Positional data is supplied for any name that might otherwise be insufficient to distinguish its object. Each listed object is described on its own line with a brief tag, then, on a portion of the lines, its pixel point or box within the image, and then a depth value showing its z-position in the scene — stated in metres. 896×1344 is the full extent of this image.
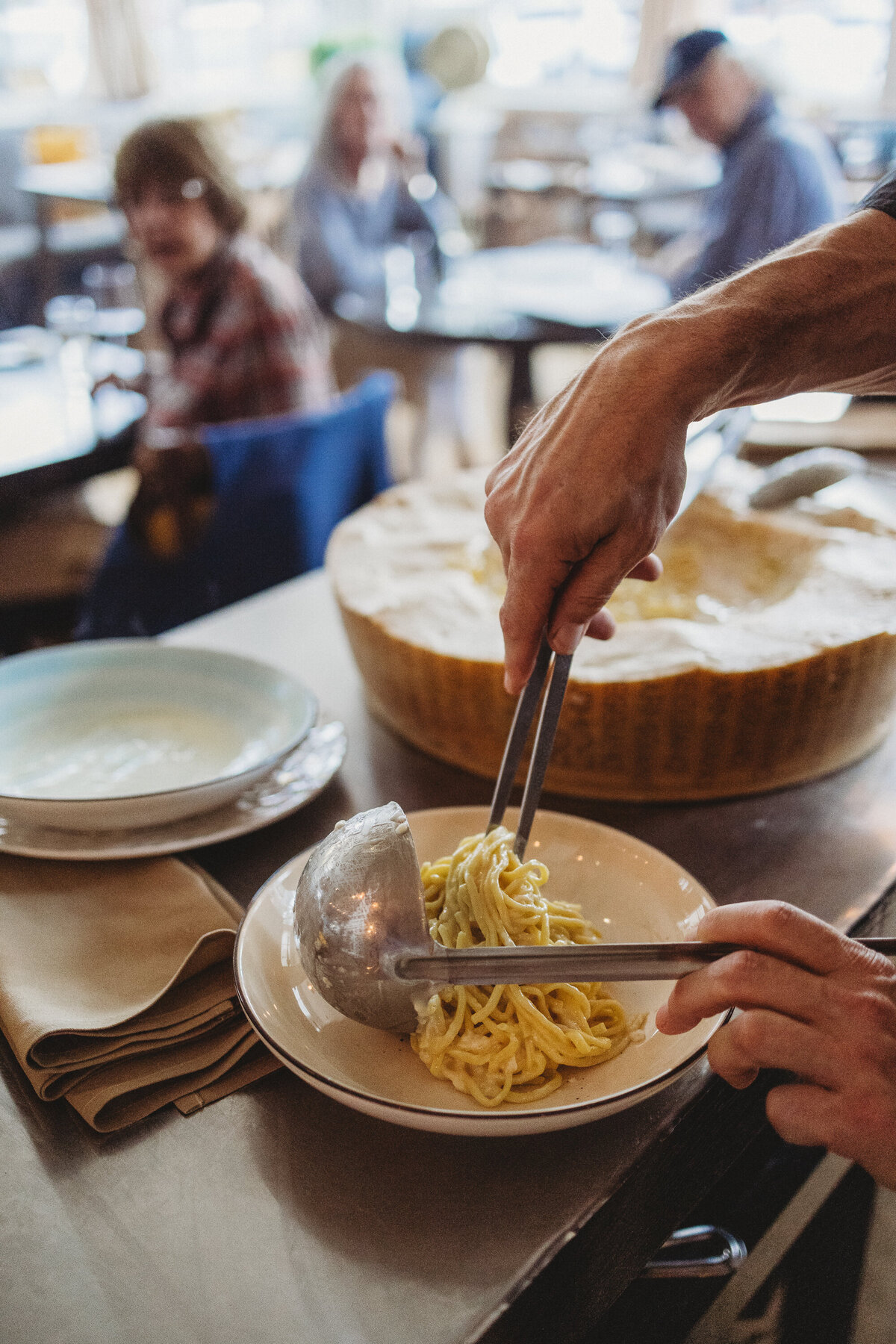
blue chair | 1.93
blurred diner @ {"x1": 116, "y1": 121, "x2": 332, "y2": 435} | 2.24
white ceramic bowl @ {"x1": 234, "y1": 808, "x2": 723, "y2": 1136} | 0.56
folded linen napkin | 0.67
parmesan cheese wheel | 0.92
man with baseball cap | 3.09
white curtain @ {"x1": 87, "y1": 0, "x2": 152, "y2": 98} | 7.27
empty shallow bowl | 0.93
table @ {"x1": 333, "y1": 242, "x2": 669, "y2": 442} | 3.03
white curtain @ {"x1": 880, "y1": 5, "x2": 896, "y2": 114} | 6.30
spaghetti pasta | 0.63
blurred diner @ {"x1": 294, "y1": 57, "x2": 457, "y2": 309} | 3.93
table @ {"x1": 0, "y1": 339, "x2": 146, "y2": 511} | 2.12
